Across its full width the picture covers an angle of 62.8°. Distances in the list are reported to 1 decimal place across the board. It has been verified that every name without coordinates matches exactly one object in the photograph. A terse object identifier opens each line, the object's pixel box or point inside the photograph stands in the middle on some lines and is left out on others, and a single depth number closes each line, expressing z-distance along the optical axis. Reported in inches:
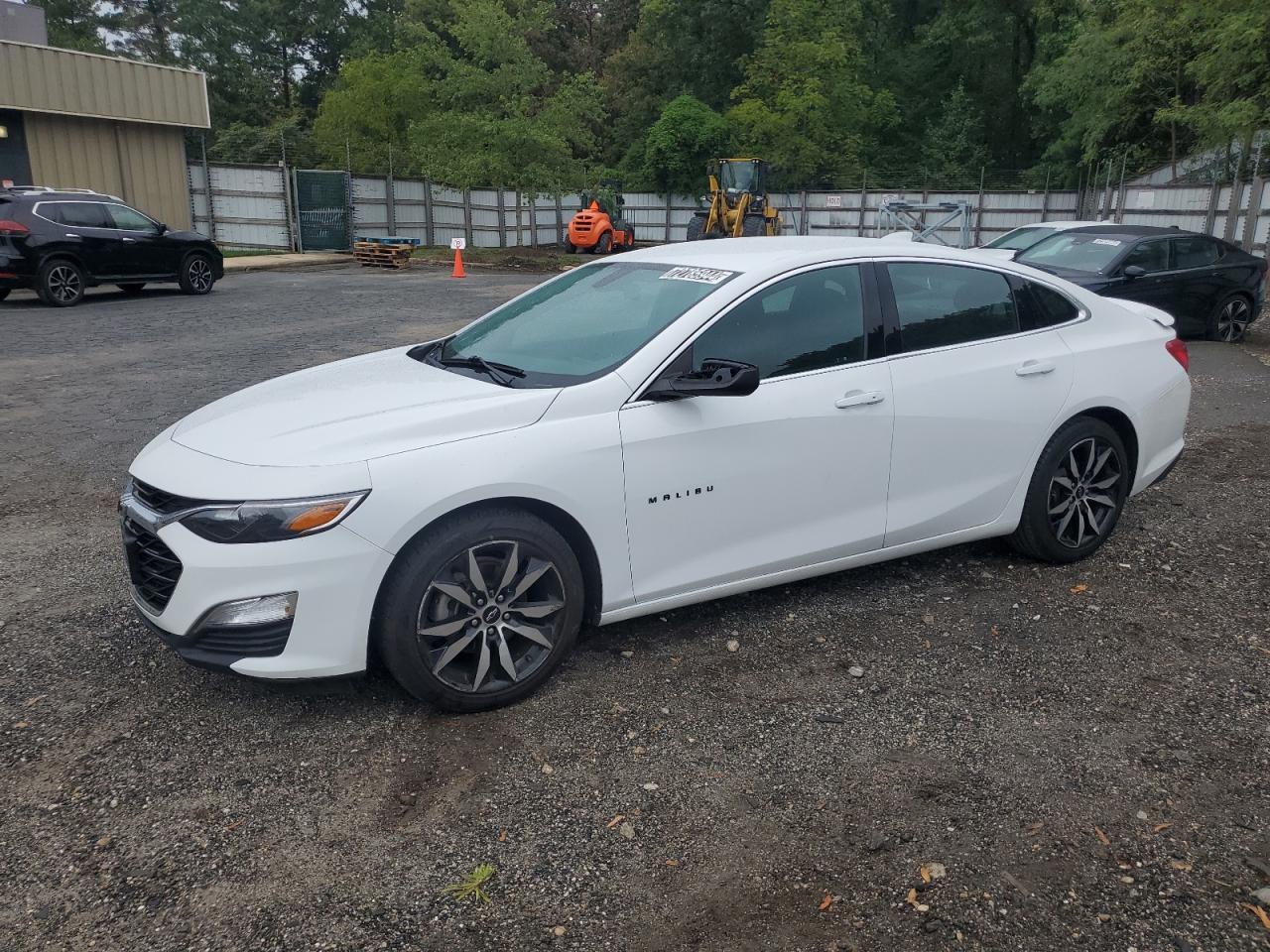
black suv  596.4
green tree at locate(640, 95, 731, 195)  1584.6
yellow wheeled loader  1237.1
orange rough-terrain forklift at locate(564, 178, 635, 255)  1259.8
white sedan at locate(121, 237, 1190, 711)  134.0
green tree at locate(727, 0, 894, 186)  1681.8
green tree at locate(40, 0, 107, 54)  2020.2
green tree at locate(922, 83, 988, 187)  1822.1
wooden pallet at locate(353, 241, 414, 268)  1017.5
